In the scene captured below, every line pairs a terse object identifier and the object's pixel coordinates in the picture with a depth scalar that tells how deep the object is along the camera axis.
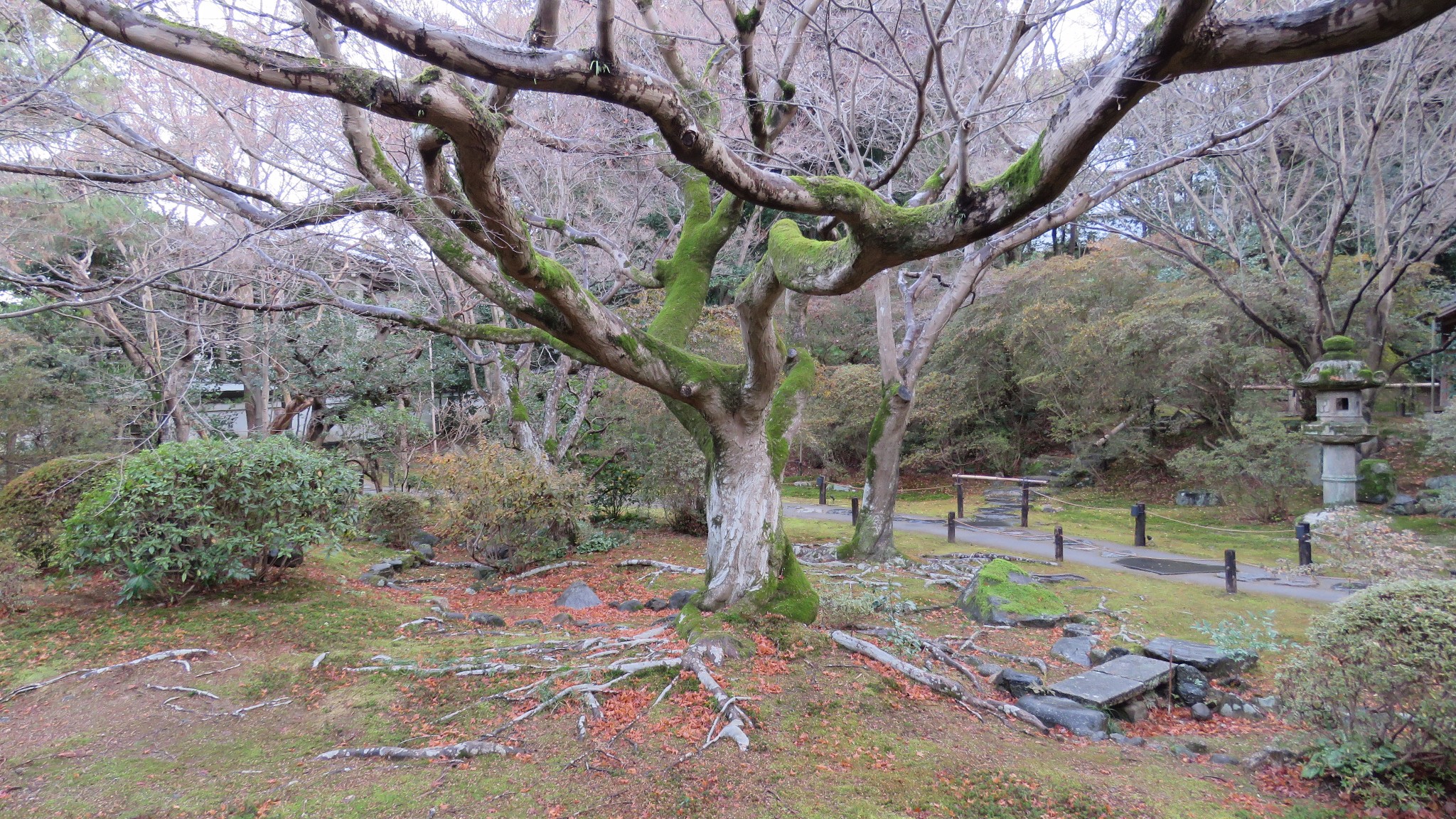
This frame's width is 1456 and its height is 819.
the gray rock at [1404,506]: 12.97
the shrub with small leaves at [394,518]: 11.70
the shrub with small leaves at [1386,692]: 3.50
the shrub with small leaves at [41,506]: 6.93
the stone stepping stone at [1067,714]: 4.84
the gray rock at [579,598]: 8.42
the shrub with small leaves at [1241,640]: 5.69
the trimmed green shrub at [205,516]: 6.01
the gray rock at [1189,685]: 5.52
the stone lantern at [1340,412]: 12.31
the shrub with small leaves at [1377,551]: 5.67
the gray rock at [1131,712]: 5.20
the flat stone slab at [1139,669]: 5.49
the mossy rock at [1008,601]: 7.61
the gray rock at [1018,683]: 5.37
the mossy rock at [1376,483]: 13.71
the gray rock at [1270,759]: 4.12
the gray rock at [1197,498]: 15.83
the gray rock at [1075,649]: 6.46
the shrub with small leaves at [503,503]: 9.55
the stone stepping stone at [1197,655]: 5.82
